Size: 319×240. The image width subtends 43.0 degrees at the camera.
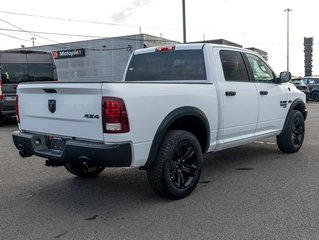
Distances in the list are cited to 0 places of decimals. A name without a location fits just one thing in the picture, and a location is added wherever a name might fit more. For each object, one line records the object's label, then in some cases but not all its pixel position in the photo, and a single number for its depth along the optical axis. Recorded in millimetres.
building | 41062
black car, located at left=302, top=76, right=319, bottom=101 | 26531
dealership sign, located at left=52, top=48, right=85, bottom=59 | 45103
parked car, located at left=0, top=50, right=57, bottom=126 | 12797
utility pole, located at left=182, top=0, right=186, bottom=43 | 24000
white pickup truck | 4203
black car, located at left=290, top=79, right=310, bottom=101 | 25244
